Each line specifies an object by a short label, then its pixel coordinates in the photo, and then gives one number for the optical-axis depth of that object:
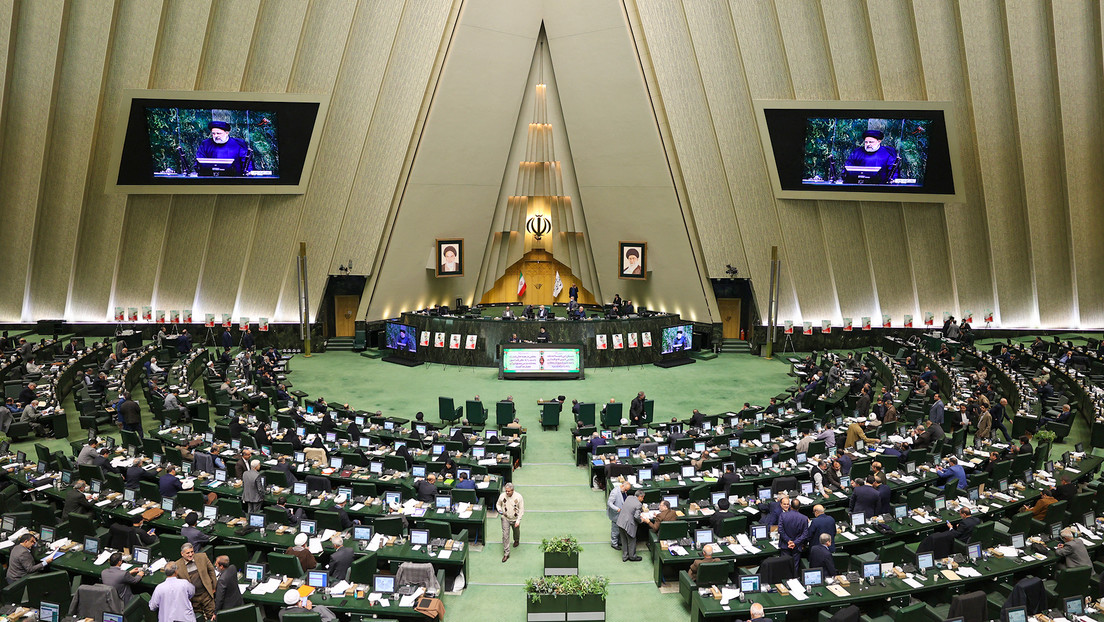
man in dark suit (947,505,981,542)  11.34
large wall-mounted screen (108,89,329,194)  28.39
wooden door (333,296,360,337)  34.47
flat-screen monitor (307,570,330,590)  10.34
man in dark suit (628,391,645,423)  20.28
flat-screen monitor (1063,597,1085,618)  9.41
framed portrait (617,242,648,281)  34.34
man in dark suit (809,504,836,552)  11.15
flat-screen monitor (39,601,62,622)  9.34
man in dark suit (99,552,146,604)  9.98
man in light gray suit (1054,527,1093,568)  10.76
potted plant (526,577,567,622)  10.06
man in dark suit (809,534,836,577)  10.59
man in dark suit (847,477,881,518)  12.57
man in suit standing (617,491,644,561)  12.49
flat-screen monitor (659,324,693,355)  30.52
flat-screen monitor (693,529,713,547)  11.75
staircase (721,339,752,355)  33.50
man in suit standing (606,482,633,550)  13.05
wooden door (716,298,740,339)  34.88
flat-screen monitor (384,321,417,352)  30.59
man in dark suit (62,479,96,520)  12.73
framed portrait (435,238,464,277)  34.25
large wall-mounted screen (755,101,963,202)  28.20
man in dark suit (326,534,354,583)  10.60
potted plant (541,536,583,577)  11.23
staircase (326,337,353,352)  33.91
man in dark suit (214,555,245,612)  9.49
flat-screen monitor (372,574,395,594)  10.27
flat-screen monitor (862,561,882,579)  10.52
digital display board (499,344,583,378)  27.34
